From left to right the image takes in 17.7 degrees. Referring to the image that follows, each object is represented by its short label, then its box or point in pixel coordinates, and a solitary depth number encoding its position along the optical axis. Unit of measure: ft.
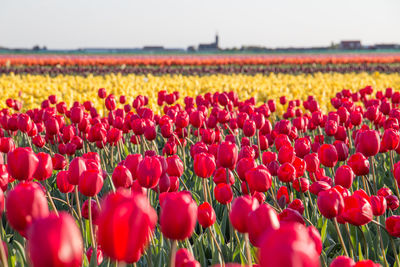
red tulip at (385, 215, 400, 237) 7.61
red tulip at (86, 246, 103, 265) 7.76
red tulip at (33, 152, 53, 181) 8.05
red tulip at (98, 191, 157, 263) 5.31
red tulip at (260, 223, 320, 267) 4.62
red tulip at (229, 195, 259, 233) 6.89
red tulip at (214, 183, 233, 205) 8.21
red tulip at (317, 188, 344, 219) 7.31
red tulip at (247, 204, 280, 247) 6.54
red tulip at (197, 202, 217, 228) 7.68
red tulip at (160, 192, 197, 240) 6.49
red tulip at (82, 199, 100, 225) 8.19
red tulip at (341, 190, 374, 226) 7.36
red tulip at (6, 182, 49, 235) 6.44
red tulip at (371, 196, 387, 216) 7.92
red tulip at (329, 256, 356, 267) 6.48
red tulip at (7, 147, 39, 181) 7.43
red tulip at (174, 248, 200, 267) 6.80
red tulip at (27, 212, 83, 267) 5.00
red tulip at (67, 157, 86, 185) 7.86
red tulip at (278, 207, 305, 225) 7.24
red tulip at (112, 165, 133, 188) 8.01
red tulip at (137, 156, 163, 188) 7.71
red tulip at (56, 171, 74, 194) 8.47
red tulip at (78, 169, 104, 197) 7.57
